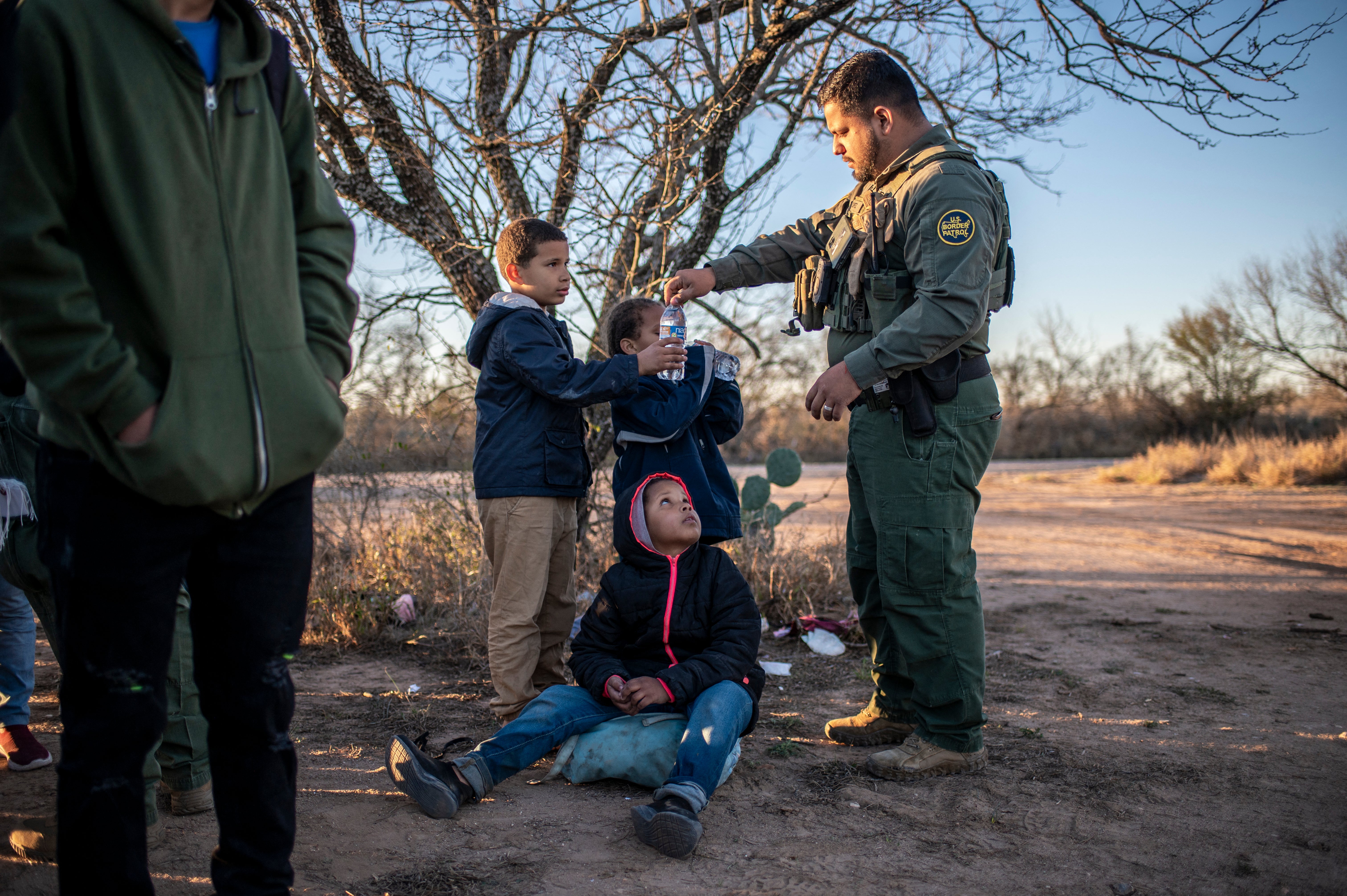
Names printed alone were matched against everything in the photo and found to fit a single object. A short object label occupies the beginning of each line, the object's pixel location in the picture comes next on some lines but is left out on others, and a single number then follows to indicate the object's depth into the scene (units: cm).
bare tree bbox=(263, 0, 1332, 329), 451
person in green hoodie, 136
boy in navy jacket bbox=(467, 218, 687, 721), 312
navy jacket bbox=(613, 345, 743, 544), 322
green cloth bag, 272
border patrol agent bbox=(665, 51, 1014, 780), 275
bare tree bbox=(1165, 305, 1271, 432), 2173
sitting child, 253
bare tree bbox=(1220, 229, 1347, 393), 1877
